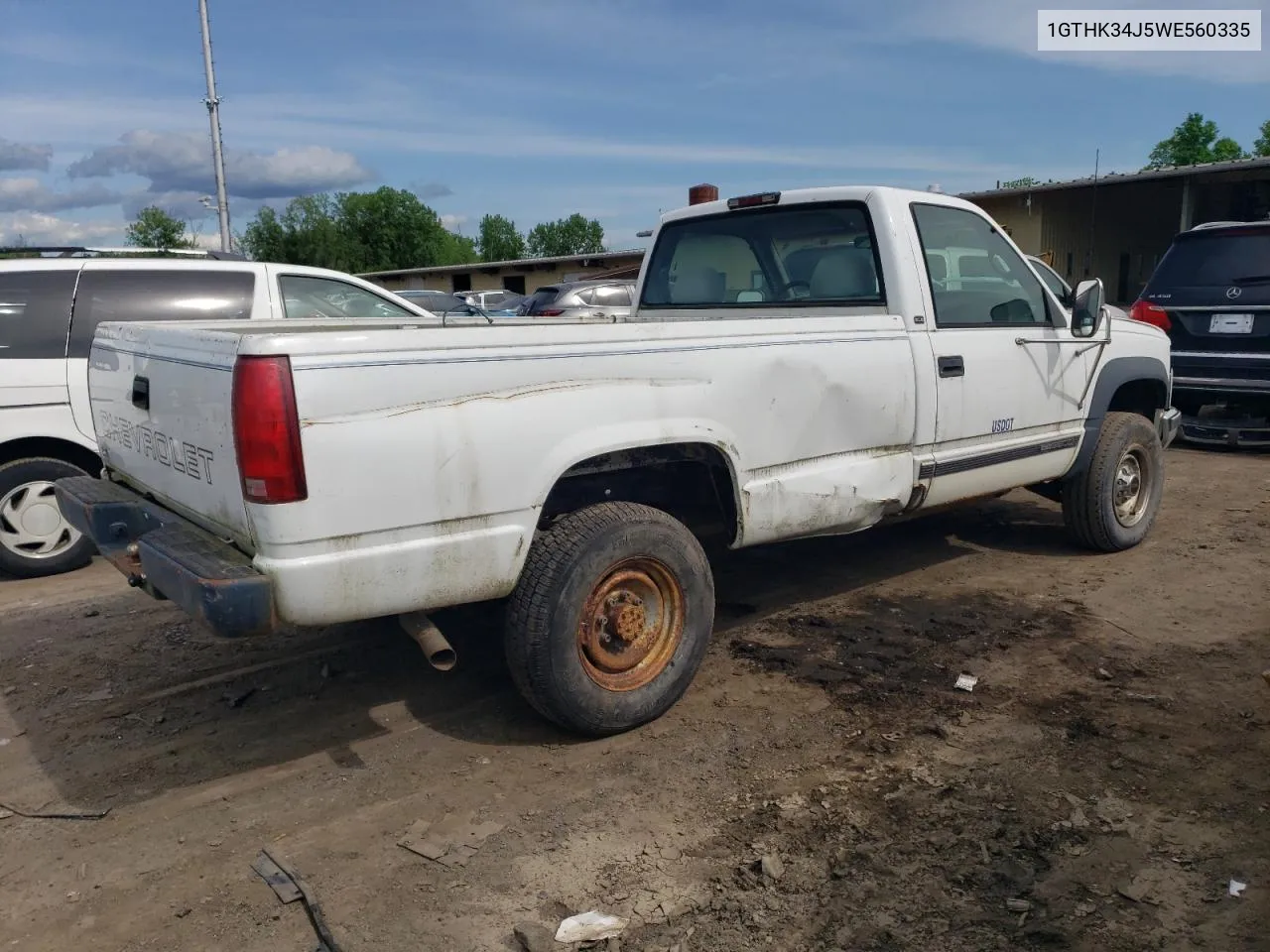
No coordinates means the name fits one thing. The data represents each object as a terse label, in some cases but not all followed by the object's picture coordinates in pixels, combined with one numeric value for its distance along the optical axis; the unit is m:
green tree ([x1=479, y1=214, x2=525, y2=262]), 101.25
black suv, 8.59
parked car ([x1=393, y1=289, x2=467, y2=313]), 18.39
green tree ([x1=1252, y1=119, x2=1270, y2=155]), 58.69
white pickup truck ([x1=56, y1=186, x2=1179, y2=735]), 3.01
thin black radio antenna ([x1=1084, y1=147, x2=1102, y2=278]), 19.80
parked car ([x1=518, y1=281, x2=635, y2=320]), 15.49
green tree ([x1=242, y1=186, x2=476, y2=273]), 65.31
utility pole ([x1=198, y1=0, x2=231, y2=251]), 18.44
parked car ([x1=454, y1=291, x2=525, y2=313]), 25.97
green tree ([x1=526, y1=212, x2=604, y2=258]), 103.50
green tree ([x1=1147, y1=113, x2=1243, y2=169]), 61.62
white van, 5.98
